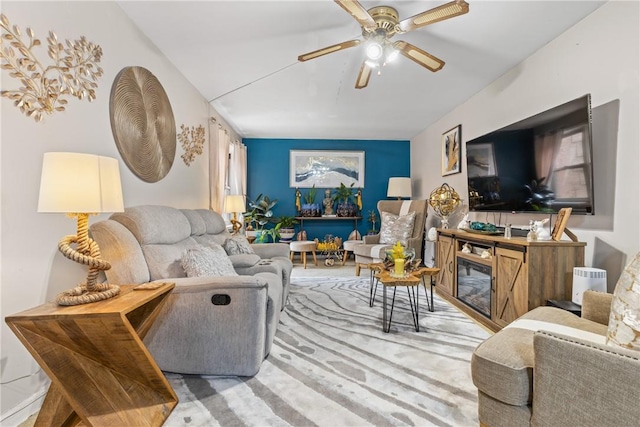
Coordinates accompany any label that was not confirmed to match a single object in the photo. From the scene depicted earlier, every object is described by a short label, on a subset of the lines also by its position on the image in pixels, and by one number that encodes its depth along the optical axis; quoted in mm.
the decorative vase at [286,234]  5668
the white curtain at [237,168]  5148
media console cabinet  2174
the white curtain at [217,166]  4086
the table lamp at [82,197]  1196
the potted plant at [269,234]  5471
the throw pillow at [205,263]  1961
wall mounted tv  2131
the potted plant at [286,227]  5688
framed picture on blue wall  6176
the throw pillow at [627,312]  1013
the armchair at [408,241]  4375
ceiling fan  1750
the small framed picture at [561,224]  2190
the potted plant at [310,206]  6055
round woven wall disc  2176
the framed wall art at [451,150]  4223
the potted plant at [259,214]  5758
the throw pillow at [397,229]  4641
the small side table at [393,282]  2395
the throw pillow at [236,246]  2938
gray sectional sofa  1721
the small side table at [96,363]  1175
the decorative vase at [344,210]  6059
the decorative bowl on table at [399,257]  2614
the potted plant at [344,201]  6050
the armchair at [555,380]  915
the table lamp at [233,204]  4039
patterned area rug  1467
